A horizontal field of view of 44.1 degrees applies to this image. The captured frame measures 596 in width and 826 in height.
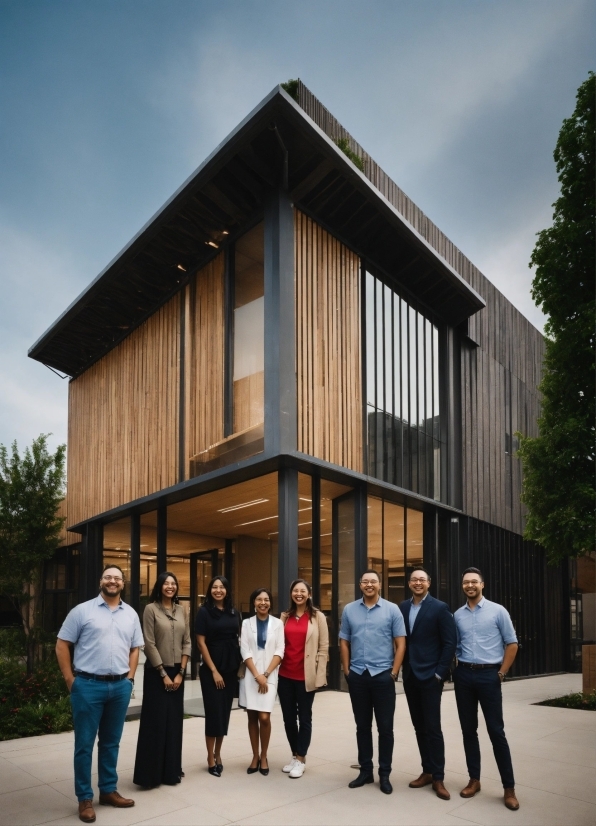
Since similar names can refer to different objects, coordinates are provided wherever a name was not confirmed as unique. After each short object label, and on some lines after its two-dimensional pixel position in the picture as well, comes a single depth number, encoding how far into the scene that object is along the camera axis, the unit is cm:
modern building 1336
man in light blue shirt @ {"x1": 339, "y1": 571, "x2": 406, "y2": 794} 657
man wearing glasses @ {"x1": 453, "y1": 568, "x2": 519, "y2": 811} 628
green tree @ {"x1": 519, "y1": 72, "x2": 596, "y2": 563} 1267
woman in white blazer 698
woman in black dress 696
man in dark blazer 643
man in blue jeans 589
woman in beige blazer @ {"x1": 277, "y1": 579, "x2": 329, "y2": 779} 697
